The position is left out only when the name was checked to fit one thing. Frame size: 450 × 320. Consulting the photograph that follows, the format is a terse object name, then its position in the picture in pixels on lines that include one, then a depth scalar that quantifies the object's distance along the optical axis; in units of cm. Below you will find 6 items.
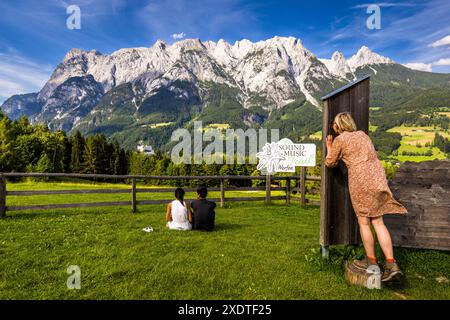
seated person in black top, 933
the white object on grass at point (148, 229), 920
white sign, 1584
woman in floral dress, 486
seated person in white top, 940
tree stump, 487
